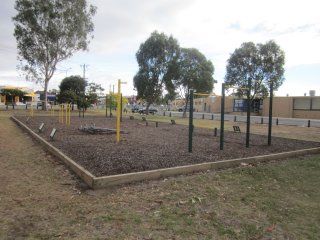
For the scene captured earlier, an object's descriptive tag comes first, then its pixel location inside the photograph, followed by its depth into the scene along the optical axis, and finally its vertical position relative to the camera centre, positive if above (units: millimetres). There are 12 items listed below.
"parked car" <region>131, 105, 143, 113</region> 56656 -672
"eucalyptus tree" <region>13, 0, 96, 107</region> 33562 +8168
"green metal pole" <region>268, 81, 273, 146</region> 11132 -58
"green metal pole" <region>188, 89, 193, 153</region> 8854 -456
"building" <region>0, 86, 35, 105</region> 61006 +677
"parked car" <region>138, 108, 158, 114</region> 51250 -1034
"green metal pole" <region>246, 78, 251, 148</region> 10445 +155
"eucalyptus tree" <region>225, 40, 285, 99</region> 30406 +4511
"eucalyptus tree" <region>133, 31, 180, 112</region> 36281 +5227
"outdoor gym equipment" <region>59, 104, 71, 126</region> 19944 -466
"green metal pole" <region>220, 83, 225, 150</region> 9492 -150
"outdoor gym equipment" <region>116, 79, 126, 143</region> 9833 +398
